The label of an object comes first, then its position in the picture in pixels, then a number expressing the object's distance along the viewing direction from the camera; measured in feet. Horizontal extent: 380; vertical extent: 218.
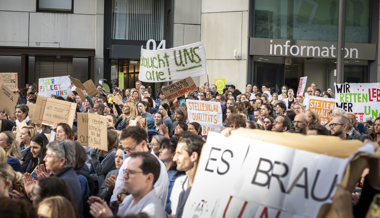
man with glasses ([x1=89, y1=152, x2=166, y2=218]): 16.44
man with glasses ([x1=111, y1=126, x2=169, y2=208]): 19.02
